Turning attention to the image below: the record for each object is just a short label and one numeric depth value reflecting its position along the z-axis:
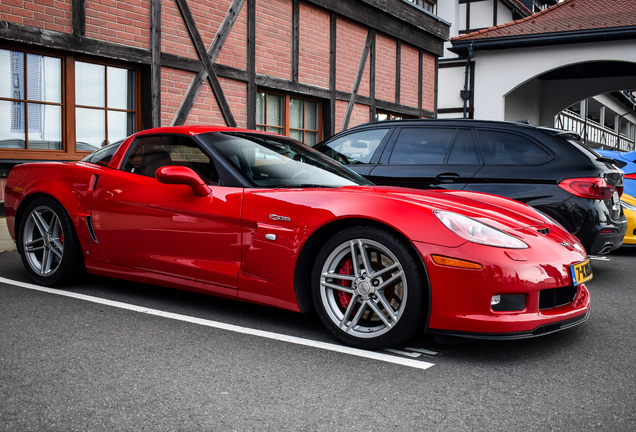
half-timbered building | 8.01
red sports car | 3.12
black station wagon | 5.29
